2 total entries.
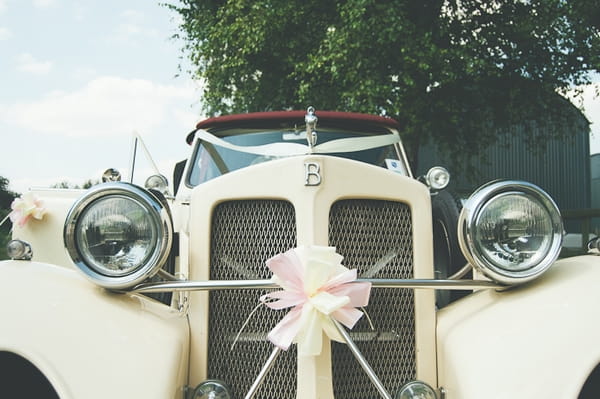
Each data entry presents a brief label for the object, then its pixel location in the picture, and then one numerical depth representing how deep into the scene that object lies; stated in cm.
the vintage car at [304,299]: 179
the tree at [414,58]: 1080
